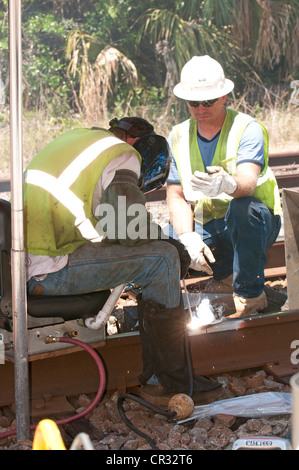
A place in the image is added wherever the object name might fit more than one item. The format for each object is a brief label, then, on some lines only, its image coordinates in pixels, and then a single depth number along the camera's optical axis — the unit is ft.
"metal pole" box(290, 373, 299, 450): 14.43
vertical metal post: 18.63
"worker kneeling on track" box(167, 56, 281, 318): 31.71
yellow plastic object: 12.51
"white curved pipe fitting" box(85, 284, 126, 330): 23.62
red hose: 22.80
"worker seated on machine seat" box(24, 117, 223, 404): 22.76
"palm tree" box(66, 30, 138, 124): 87.61
